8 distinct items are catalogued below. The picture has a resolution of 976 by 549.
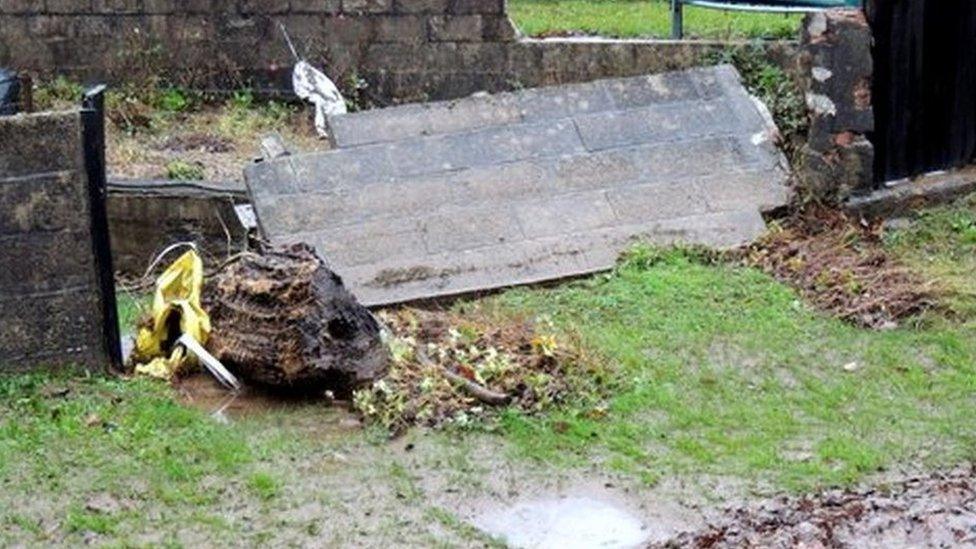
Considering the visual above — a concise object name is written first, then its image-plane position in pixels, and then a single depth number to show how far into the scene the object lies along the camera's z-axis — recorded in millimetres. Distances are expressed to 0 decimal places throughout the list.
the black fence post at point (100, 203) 7059
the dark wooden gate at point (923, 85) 9508
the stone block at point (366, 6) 11930
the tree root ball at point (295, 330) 7012
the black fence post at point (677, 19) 11773
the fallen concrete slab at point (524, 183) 8883
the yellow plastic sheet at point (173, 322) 7383
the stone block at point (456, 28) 11852
